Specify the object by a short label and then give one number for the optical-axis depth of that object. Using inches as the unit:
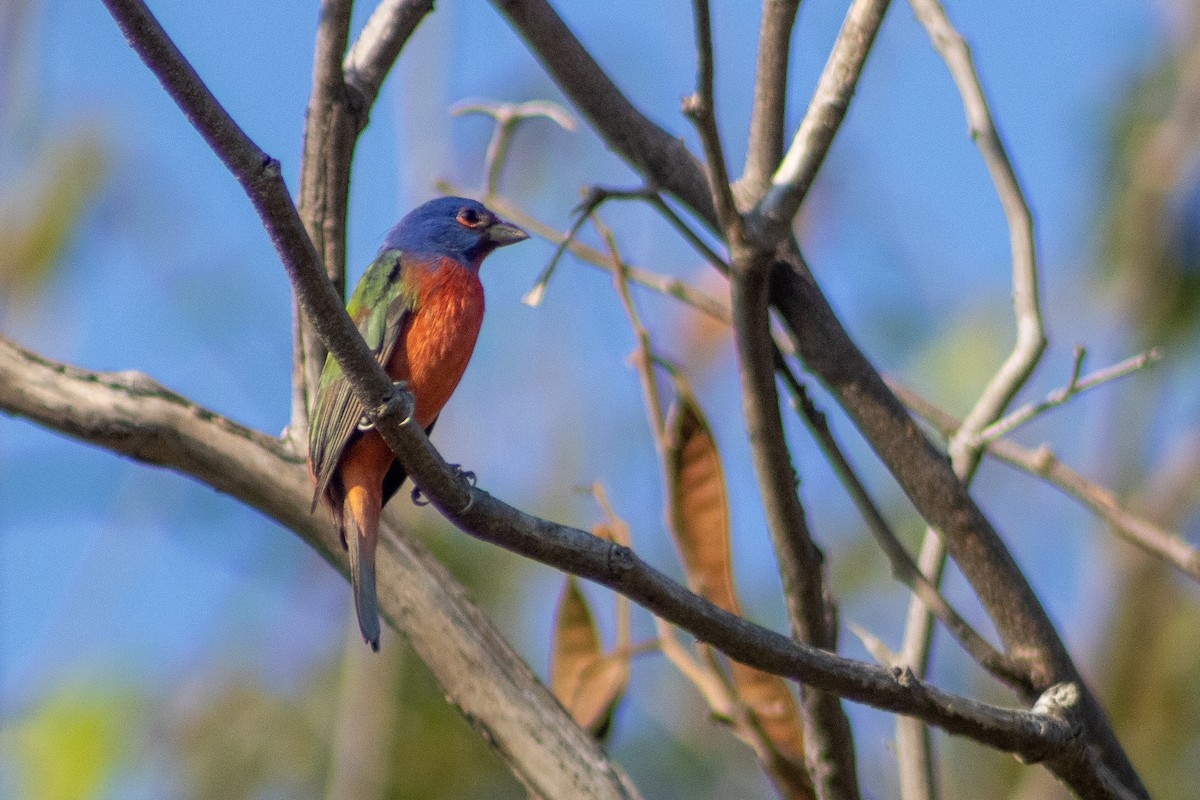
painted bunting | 264.2
